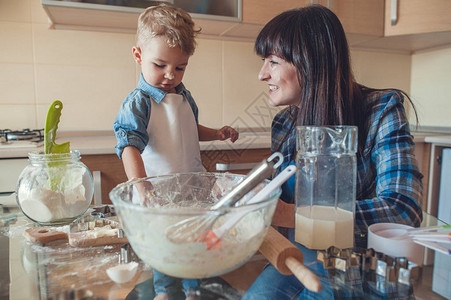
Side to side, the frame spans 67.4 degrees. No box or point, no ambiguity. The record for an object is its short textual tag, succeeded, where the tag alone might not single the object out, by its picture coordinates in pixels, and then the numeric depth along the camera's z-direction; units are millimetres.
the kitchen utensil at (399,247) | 483
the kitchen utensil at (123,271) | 434
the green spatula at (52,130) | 604
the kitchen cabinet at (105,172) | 1505
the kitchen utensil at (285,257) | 372
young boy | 968
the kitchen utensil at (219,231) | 387
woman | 866
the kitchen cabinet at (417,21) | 1934
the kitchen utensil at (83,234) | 553
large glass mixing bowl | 381
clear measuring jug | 560
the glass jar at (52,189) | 602
